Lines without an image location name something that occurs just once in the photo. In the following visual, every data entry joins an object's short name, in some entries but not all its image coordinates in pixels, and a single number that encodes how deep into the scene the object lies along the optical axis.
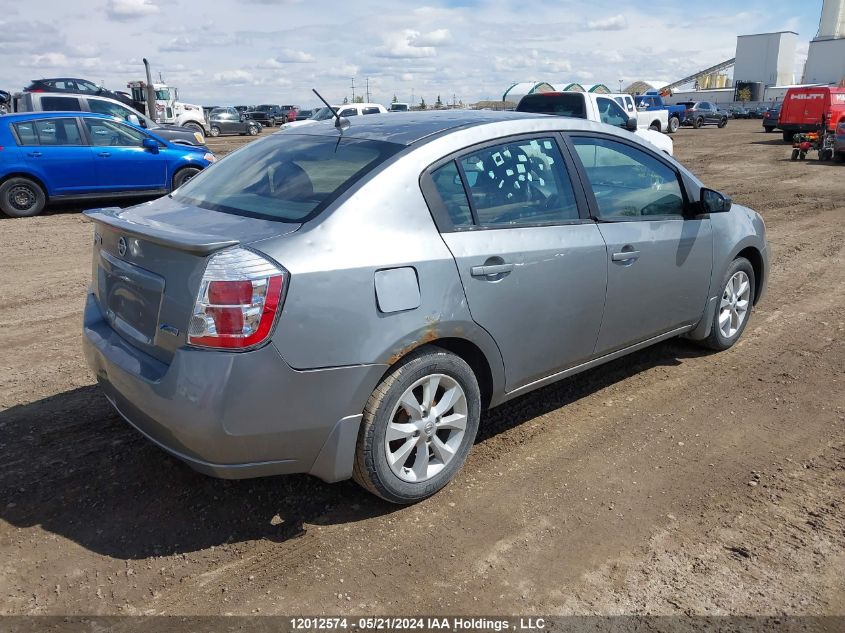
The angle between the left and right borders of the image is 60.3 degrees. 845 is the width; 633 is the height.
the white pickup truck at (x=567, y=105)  15.10
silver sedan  2.82
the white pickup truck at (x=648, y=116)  24.38
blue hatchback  11.47
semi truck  30.64
